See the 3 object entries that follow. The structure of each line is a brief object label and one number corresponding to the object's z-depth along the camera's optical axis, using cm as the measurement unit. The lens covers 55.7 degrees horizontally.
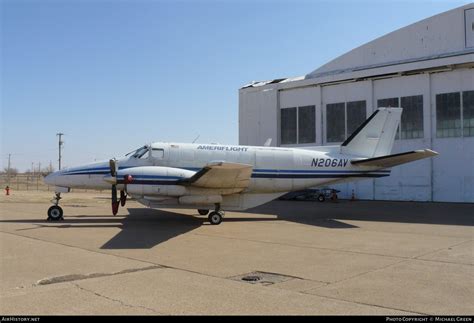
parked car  3369
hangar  3034
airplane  1700
